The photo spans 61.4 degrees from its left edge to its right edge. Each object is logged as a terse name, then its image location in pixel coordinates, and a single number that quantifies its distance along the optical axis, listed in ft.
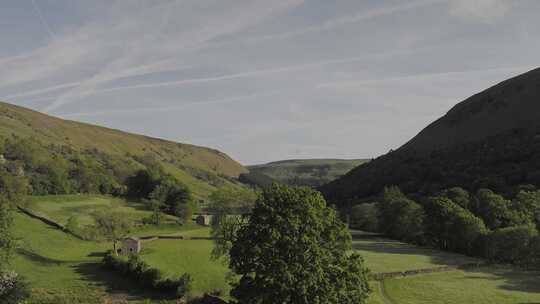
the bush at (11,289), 161.52
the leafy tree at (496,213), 317.42
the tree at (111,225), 342.85
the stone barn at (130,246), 293.23
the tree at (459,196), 351.38
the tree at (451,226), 303.27
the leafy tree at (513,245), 261.85
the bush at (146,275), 201.26
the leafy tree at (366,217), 467.11
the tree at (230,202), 467.52
